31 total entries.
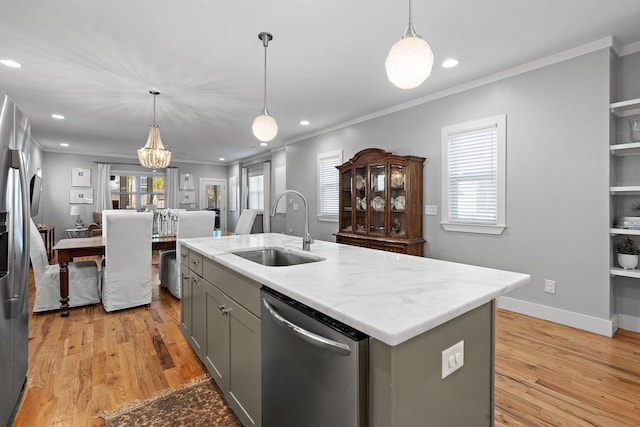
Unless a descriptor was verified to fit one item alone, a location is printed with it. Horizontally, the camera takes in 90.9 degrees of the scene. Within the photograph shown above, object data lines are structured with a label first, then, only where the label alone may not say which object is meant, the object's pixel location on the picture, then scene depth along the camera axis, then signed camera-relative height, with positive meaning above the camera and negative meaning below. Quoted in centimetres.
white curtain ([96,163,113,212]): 820 +59
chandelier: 425 +81
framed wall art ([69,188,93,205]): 790 +40
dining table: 331 -45
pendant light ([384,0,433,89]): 156 +76
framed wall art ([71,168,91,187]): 791 +87
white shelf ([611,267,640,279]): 255 -50
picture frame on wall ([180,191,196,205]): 955 +42
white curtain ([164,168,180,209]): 925 +67
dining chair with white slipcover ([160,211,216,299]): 383 -23
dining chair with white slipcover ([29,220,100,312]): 331 -77
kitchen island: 86 -31
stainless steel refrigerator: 154 -21
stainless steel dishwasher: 92 -53
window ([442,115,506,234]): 336 +41
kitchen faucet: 213 -20
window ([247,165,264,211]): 860 +68
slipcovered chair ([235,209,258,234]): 569 -19
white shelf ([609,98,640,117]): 255 +88
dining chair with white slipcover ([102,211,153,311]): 340 -55
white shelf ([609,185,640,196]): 255 +18
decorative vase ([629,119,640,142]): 260 +69
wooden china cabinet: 396 +13
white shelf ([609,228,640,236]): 256 -16
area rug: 172 -115
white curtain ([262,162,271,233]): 802 +48
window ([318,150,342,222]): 550 +47
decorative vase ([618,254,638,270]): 264 -42
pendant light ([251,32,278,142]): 255 +69
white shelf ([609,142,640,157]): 254 +53
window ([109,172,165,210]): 865 +60
